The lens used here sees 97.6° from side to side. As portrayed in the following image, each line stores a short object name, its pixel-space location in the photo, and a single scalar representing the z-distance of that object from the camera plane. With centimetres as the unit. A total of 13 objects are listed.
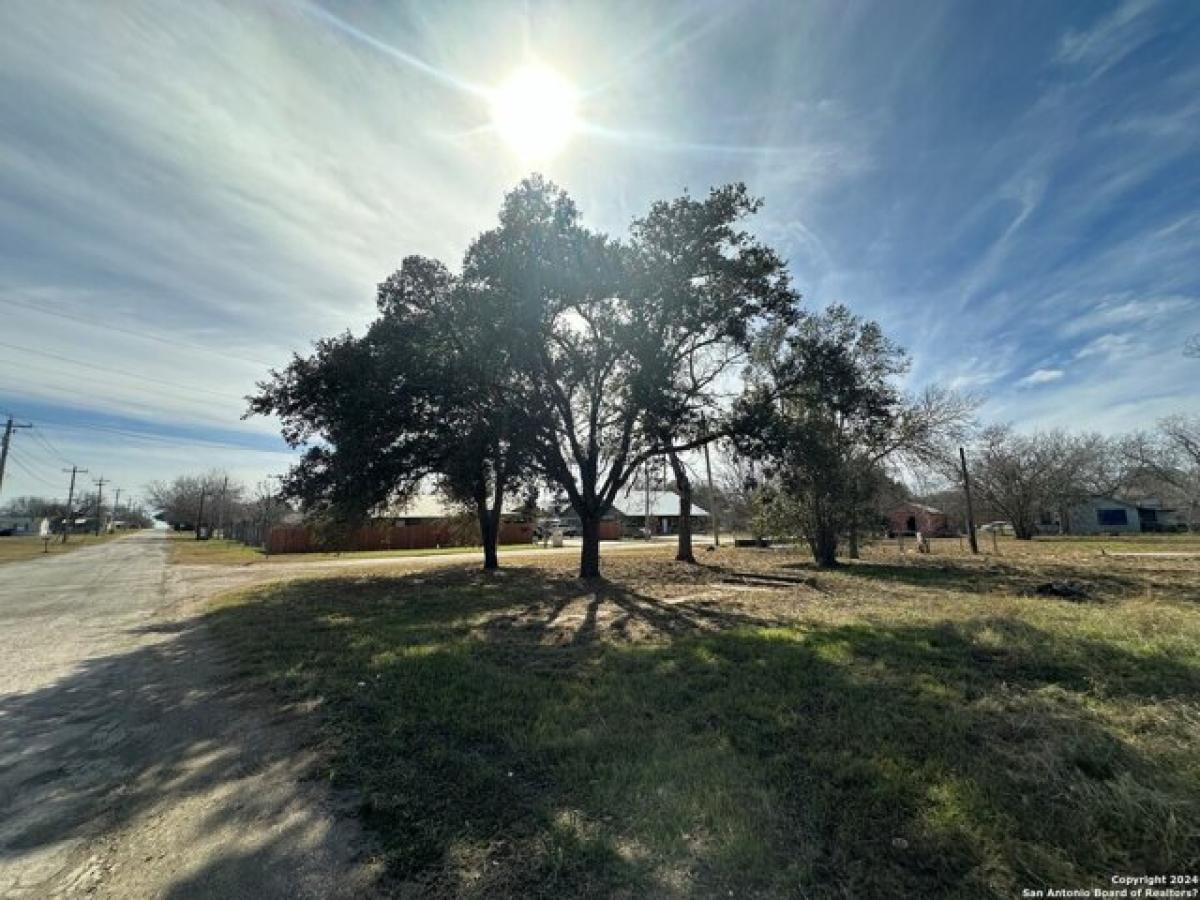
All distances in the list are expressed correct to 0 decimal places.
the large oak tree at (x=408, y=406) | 1362
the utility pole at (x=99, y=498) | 8624
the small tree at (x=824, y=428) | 1394
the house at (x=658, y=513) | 6781
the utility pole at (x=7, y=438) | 3684
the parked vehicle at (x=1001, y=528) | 5965
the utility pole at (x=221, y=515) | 7802
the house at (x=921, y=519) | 5406
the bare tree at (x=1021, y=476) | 4738
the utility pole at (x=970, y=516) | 2900
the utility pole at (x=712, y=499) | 3296
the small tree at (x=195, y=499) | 8088
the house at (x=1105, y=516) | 6009
